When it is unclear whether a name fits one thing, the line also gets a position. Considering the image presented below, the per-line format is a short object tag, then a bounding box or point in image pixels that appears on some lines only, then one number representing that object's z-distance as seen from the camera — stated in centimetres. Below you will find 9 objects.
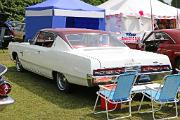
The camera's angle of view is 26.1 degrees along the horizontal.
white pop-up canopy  1984
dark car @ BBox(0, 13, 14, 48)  1903
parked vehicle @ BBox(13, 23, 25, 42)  1981
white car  724
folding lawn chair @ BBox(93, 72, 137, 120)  642
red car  1099
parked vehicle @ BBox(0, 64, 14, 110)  500
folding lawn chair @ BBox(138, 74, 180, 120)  644
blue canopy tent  1579
